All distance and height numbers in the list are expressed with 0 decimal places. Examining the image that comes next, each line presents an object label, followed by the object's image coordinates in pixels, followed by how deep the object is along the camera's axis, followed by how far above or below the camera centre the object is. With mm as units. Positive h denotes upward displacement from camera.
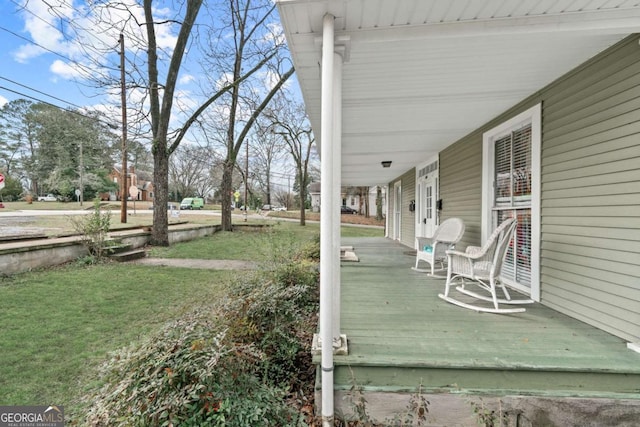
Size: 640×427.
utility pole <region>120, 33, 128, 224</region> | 9016 +2077
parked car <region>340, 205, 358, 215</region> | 35062 -572
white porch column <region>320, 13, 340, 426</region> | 1788 +26
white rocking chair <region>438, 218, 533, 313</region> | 2816 -602
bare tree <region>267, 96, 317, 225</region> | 14961 +4404
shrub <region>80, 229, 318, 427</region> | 1585 -1054
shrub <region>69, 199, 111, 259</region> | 6645 -583
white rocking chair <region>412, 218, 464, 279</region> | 4137 -481
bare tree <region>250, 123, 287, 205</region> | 16961 +3978
